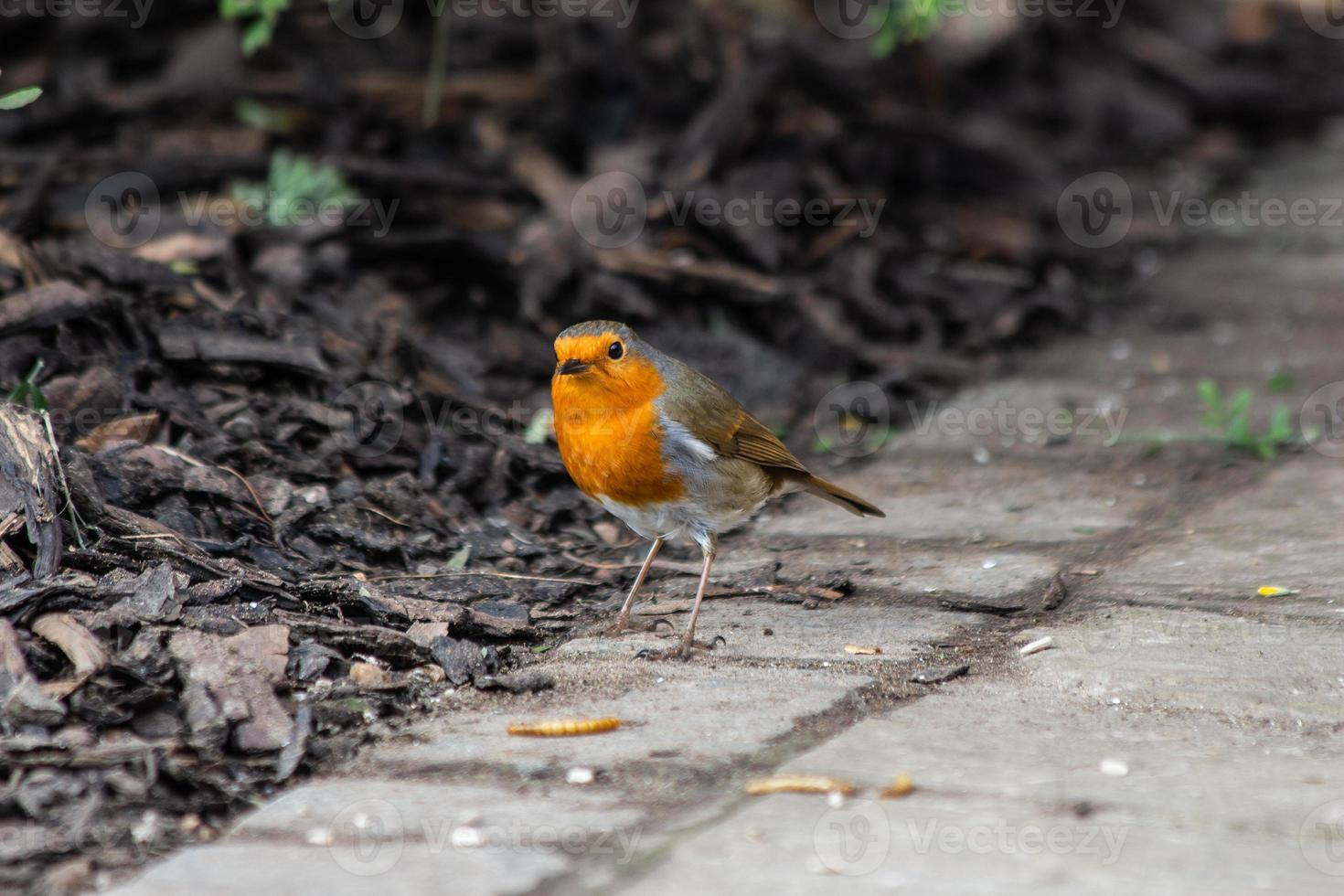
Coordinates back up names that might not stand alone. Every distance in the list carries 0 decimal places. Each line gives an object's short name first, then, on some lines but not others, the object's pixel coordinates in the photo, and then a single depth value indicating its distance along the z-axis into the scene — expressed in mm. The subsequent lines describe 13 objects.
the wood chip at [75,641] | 5516
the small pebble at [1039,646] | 6406
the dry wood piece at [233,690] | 5344
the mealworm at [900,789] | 4816
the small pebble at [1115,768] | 5023
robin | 7691
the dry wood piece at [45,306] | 8047
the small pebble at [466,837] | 4520
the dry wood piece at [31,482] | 6195
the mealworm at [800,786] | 4844
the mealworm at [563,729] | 5543
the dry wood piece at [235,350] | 8453
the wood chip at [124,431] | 7578
